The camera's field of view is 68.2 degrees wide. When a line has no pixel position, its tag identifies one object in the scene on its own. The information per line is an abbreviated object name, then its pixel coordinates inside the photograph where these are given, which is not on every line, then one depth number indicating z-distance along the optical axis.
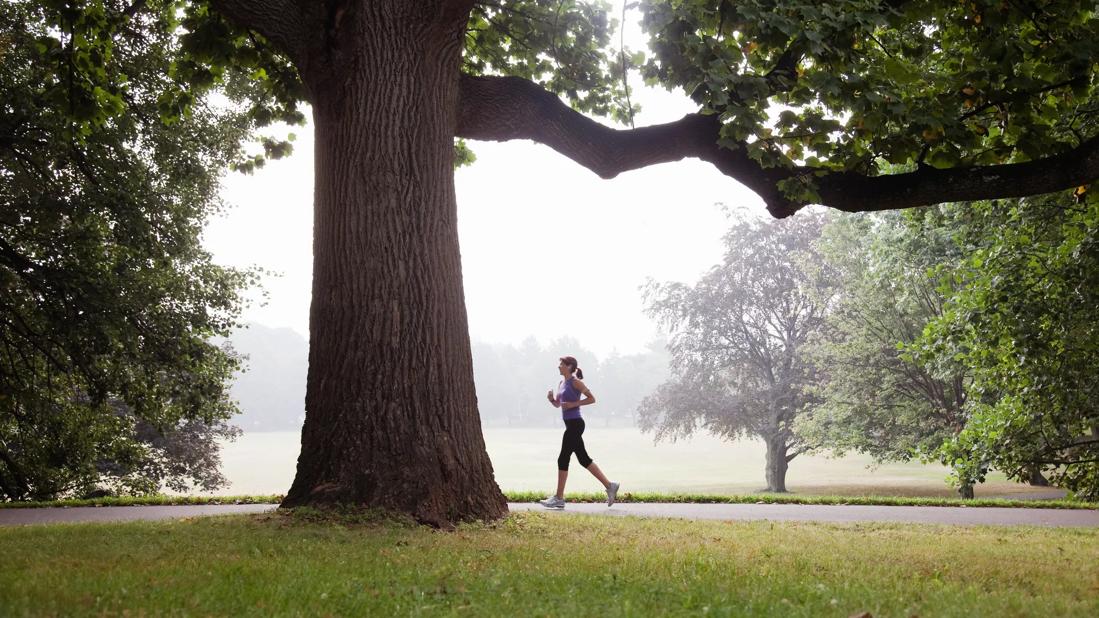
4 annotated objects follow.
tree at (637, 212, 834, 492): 31.55
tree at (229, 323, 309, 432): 104.81
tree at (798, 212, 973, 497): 24.30
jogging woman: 11.30
